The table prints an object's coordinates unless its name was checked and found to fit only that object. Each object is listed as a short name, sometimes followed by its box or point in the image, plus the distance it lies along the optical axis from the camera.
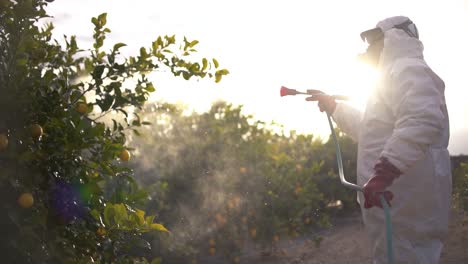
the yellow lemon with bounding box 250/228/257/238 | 5.52
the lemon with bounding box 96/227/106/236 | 2.10
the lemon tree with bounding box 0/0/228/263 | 1.85
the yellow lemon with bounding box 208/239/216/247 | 5.40
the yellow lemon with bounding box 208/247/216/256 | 5.42
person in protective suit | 2.63
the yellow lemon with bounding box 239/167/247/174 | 5.55
